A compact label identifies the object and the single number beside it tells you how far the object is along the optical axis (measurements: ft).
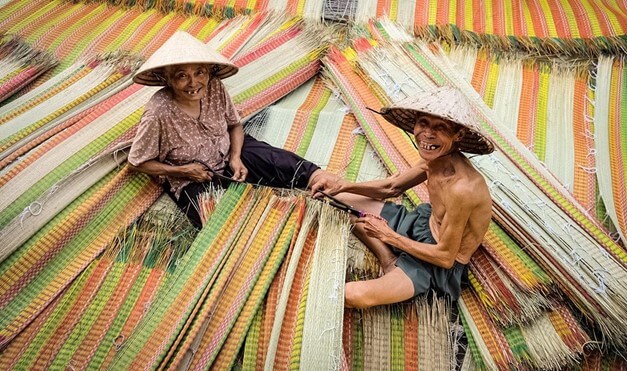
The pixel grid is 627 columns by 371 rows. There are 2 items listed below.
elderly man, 6.04
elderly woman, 7.34
